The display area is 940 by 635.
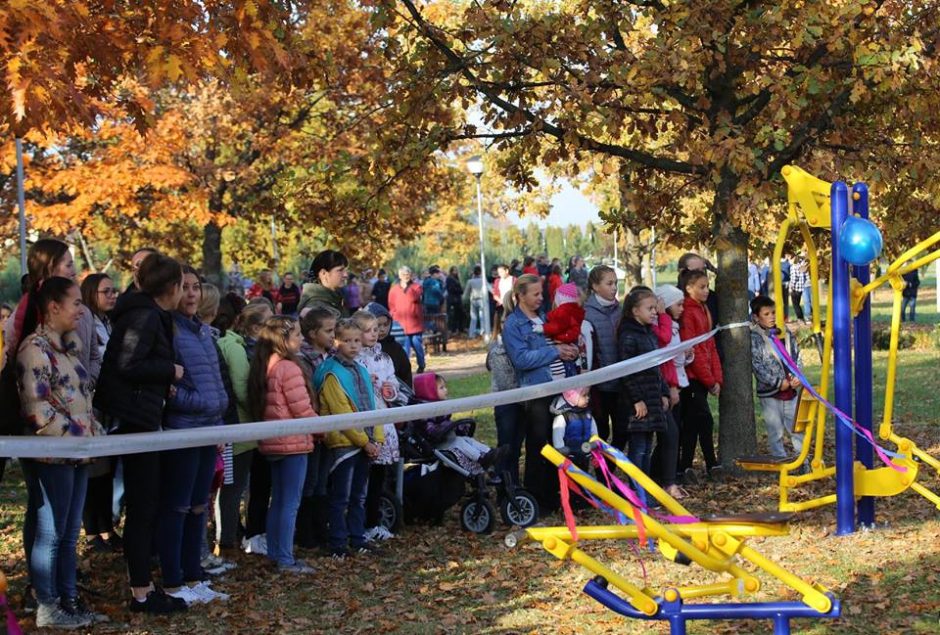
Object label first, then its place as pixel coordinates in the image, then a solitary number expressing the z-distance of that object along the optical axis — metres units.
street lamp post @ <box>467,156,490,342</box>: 31.05
